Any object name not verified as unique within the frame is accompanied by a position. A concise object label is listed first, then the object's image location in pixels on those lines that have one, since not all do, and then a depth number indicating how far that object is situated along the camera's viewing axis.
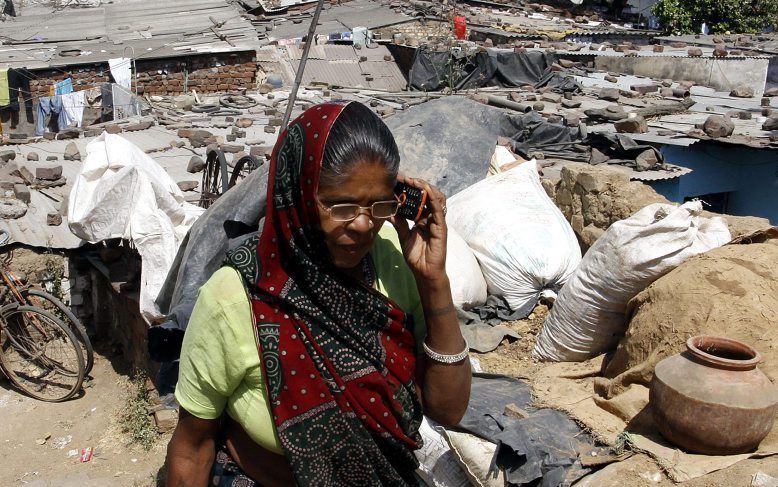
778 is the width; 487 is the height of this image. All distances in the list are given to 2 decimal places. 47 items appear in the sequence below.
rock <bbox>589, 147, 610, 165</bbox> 6.37
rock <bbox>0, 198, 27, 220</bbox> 6.18
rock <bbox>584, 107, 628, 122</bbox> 8.28
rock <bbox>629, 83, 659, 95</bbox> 10.62
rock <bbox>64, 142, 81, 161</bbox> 7.70
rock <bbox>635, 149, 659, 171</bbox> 6.16
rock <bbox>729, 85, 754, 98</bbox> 10.25
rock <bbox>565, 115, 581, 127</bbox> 7.53
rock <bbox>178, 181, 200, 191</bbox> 6.57
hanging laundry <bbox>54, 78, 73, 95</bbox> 13.68
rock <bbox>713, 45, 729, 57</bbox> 13.16
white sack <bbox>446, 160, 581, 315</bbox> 4.32
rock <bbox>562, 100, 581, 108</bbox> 9.55
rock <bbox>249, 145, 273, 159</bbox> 7.18
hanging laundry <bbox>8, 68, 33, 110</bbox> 13.59
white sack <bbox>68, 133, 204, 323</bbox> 4.98
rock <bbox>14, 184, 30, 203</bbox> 6.39
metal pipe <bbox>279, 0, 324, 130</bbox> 5.09
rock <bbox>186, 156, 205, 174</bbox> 7.03
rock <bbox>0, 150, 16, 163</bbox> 7.45
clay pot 2.64
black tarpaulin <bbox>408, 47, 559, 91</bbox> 12.77
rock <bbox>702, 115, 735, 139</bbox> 7.02
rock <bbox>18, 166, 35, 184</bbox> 6.85
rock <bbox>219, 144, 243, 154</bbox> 7.63
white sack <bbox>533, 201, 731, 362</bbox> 3.52
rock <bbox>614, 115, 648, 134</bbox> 7.22
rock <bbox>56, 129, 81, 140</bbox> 8.85
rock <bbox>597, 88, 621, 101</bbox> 10.05
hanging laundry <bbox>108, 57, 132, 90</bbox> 13.75
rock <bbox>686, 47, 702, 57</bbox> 13.32
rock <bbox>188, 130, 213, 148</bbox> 8.19
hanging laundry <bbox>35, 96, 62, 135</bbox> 13.53
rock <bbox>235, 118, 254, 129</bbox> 9.41
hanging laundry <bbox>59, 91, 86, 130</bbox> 13.51
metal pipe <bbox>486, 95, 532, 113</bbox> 8.62
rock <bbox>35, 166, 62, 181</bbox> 6.87
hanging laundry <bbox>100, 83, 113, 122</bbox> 13.21
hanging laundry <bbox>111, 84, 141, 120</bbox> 12.31
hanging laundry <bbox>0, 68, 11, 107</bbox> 13.24
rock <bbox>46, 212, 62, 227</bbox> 6.31
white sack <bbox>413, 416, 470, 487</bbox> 3.04
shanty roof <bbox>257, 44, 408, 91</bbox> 14.45
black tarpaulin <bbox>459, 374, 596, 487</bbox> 2.87
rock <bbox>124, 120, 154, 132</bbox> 9.07
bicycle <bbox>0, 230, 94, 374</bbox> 5.77
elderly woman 1.40
